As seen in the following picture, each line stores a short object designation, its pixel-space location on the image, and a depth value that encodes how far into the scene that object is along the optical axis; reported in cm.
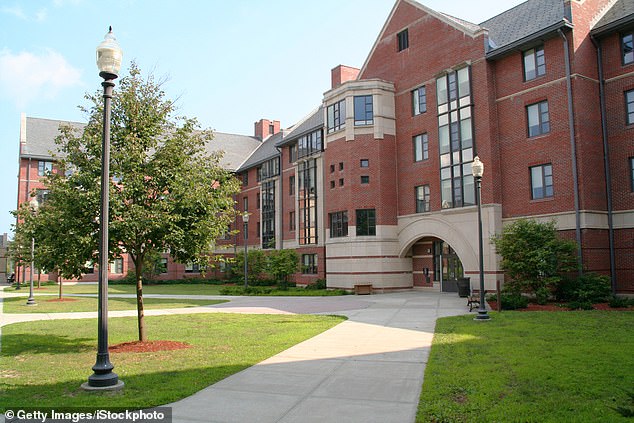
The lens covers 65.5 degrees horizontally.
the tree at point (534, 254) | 1991
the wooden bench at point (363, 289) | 3003
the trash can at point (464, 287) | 2495
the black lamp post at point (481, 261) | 1532
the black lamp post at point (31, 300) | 2531
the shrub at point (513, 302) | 1873
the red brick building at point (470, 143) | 2177
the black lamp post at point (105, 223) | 764
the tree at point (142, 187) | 1076
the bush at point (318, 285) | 3538
